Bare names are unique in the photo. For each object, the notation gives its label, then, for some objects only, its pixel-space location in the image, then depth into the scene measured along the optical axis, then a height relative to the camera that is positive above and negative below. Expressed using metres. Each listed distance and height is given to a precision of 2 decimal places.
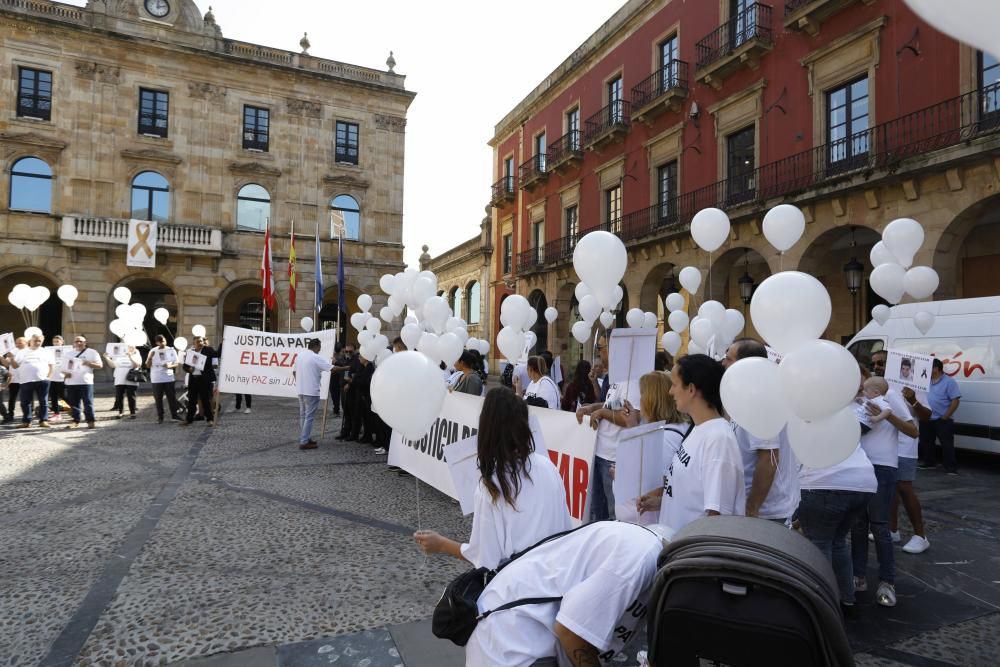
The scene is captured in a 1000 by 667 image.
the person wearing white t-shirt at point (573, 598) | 1.57 -0.70
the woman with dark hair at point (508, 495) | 2.08 -0.53
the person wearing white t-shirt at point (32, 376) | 10.64 -0.59
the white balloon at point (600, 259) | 4.86 +0.79
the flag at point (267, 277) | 17.54 +2.13
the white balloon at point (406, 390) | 2.85 -0.20
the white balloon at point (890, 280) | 7.05 +0.93
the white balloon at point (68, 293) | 13.87 +1.22
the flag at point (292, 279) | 19.66 +2.38
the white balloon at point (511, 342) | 8.13 +0.13
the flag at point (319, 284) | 17.80 +1.99
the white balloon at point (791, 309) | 2.86 +0.23
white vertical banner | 21.78 +3.79
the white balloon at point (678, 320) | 10.98 +0.63
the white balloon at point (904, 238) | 6.96 +1.43
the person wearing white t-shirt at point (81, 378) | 10.59 -0.62
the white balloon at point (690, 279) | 9.80 +1.27
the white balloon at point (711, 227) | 7.21 +1.57
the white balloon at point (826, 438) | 2.87 -0.41
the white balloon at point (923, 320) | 8.45 +0.53
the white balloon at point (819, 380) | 2.46 -0.10
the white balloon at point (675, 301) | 11.88 +1.07
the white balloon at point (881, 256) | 7.51 +1.32
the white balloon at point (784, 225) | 6.64 +1.49
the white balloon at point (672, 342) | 11.35 +0.22
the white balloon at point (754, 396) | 2.63 -0.19
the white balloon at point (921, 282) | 7.54 +0.97
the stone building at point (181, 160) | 21.42 +7.50
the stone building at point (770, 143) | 10.63 +5.17
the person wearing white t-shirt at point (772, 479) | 2.99 -0.66
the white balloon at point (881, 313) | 8.50 +0.63
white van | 8.06 +0.06
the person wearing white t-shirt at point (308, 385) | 9.03 -0.58
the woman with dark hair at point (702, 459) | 2.48 -0.46
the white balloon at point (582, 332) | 11.57 +0.40
